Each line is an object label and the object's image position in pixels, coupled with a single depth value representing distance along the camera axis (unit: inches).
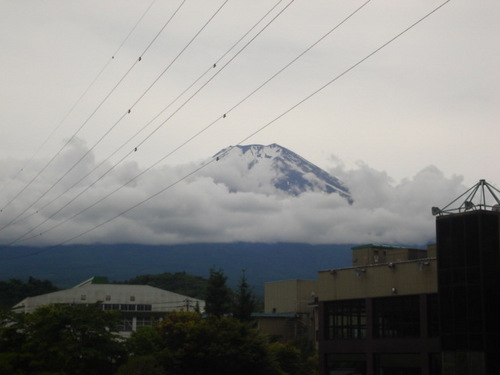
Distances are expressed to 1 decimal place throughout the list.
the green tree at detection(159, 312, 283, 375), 2384.4
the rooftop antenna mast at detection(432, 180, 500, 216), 2049.7
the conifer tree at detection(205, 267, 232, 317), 3580.2
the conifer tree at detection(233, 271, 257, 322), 3440.0
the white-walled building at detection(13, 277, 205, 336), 5300.2
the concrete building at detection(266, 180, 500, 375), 1998.0
